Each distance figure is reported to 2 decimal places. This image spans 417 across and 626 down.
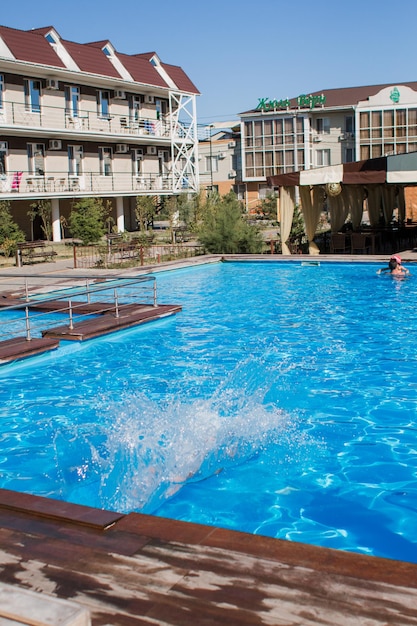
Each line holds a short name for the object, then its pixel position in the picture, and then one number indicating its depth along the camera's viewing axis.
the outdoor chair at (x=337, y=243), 25.67
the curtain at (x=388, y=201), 32.53
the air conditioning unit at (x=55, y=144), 36.59
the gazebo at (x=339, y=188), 21.73
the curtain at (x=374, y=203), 31.33
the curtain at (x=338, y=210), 27.97
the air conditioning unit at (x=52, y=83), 36.09
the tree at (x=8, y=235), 26.77
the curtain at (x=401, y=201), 34.32
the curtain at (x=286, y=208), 24.45
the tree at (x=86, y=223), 30.75
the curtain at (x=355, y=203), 29.12
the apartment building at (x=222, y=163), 67.44
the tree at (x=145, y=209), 40.19
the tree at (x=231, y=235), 26.95
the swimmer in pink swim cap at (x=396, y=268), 19.83
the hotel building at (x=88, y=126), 34.16
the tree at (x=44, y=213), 35.62
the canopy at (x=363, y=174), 21.59
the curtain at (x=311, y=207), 24.44
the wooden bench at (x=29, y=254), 25.04
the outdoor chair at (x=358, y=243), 25.36
